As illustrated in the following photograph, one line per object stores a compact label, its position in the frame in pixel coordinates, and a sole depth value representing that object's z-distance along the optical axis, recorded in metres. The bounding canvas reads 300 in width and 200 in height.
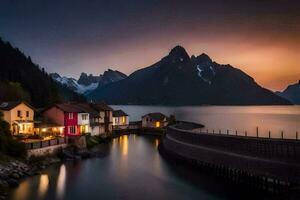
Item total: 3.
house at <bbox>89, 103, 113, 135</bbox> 60.32
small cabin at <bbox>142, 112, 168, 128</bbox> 78.08
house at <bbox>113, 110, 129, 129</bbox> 76.09
